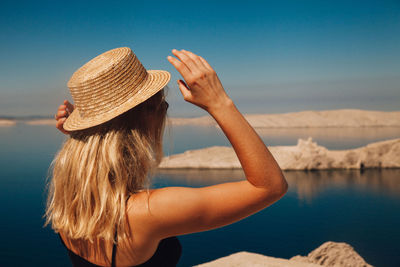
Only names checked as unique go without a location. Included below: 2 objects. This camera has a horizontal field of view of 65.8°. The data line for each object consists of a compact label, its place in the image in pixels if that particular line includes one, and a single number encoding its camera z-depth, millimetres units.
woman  854
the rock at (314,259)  5309
